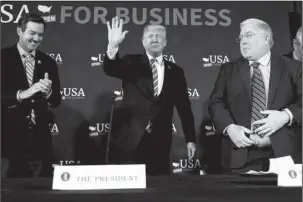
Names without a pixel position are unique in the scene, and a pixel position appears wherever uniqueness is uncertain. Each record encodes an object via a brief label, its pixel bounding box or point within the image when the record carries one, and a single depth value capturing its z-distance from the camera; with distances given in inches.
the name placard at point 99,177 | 51.6
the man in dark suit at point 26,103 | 81.2
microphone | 83.3
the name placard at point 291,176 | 53.5
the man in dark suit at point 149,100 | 82.3
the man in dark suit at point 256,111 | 83.2
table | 45.0
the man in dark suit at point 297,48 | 87.0
